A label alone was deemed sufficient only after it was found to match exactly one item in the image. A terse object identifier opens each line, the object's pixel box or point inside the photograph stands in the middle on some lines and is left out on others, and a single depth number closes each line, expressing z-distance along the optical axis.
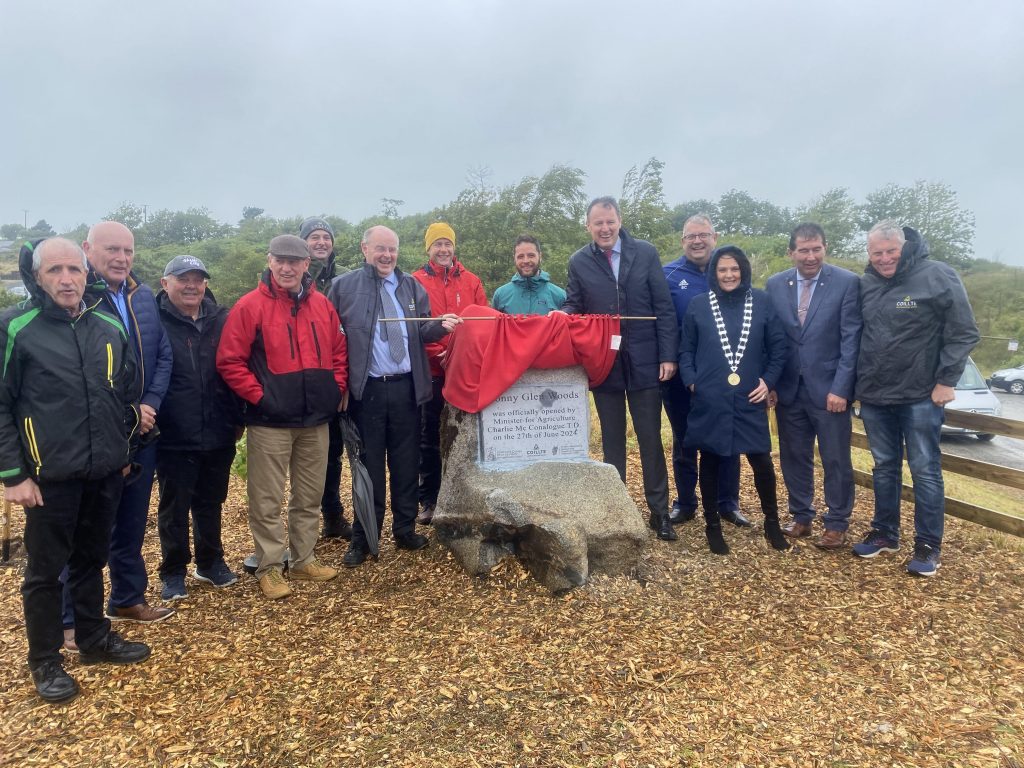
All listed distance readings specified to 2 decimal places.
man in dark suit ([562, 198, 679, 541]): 5.10
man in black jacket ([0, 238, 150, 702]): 3.06
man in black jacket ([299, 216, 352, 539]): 5.26
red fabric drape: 4.68
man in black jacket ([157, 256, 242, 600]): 4.13
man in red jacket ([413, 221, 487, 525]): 5.36
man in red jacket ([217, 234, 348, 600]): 4.18
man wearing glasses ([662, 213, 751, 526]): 5.50
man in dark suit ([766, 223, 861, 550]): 4.91
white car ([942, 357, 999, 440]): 12.32
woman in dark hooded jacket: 4.82
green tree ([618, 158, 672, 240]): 23.25
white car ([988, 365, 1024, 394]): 23.47
